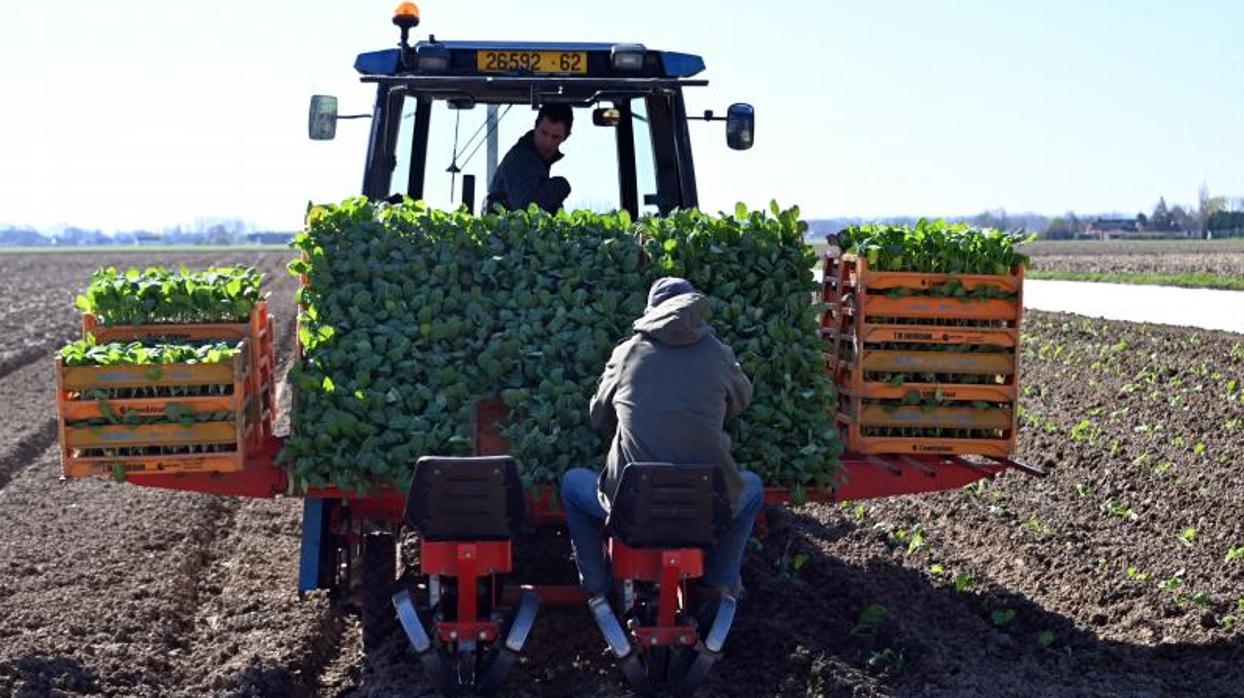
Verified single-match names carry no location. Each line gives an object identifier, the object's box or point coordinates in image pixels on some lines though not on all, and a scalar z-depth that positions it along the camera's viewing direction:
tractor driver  8.61
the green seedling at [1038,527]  10.05
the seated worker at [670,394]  6.58
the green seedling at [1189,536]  9.49
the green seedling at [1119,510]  10.28
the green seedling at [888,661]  7.21
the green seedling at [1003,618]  8.23
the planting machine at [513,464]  6.55
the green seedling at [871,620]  7.75
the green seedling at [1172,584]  8.62
